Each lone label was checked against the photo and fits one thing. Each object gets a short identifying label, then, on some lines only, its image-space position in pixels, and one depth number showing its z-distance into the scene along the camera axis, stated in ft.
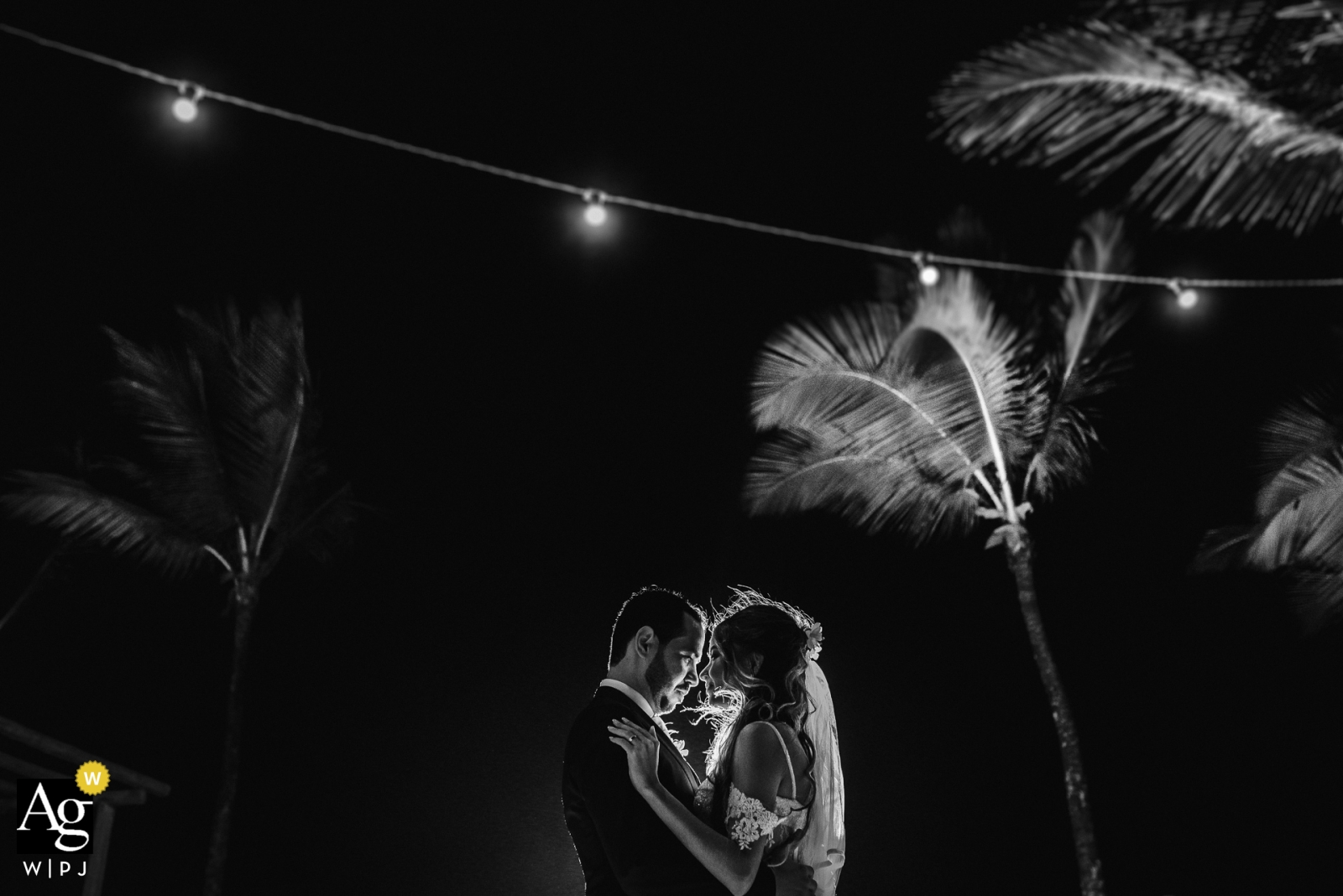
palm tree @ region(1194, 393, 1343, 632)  33.06
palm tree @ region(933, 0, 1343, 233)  17.79
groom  9.79
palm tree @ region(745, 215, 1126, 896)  34.06
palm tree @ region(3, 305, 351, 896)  38.19
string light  22.29
